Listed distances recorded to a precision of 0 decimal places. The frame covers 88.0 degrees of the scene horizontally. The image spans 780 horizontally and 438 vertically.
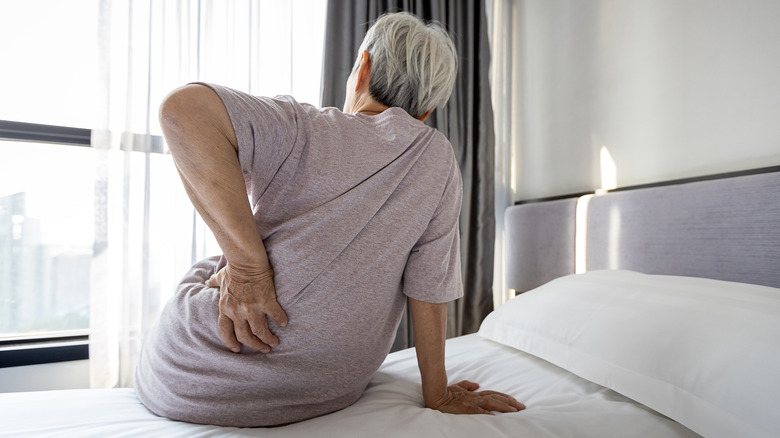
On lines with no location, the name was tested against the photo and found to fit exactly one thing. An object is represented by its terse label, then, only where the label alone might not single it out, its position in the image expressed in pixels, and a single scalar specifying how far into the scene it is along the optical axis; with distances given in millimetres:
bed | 743
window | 1648
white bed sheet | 744
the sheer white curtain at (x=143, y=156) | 1652
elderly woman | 693
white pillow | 706
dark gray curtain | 2266
